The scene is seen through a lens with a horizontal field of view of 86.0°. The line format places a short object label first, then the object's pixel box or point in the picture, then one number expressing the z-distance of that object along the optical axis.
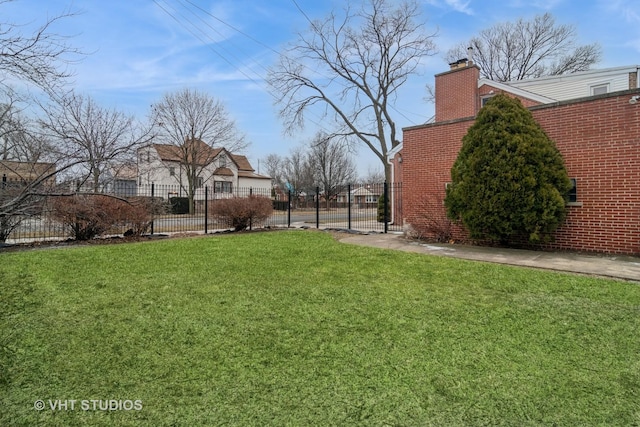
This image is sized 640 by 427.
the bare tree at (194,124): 28.27
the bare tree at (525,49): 26.42
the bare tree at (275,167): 54.25
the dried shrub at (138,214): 9.65
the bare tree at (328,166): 45.69
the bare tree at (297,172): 47.97
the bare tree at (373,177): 62.84
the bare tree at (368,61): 22.38
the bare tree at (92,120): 13.02
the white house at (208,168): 31.02
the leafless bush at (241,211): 11.69
